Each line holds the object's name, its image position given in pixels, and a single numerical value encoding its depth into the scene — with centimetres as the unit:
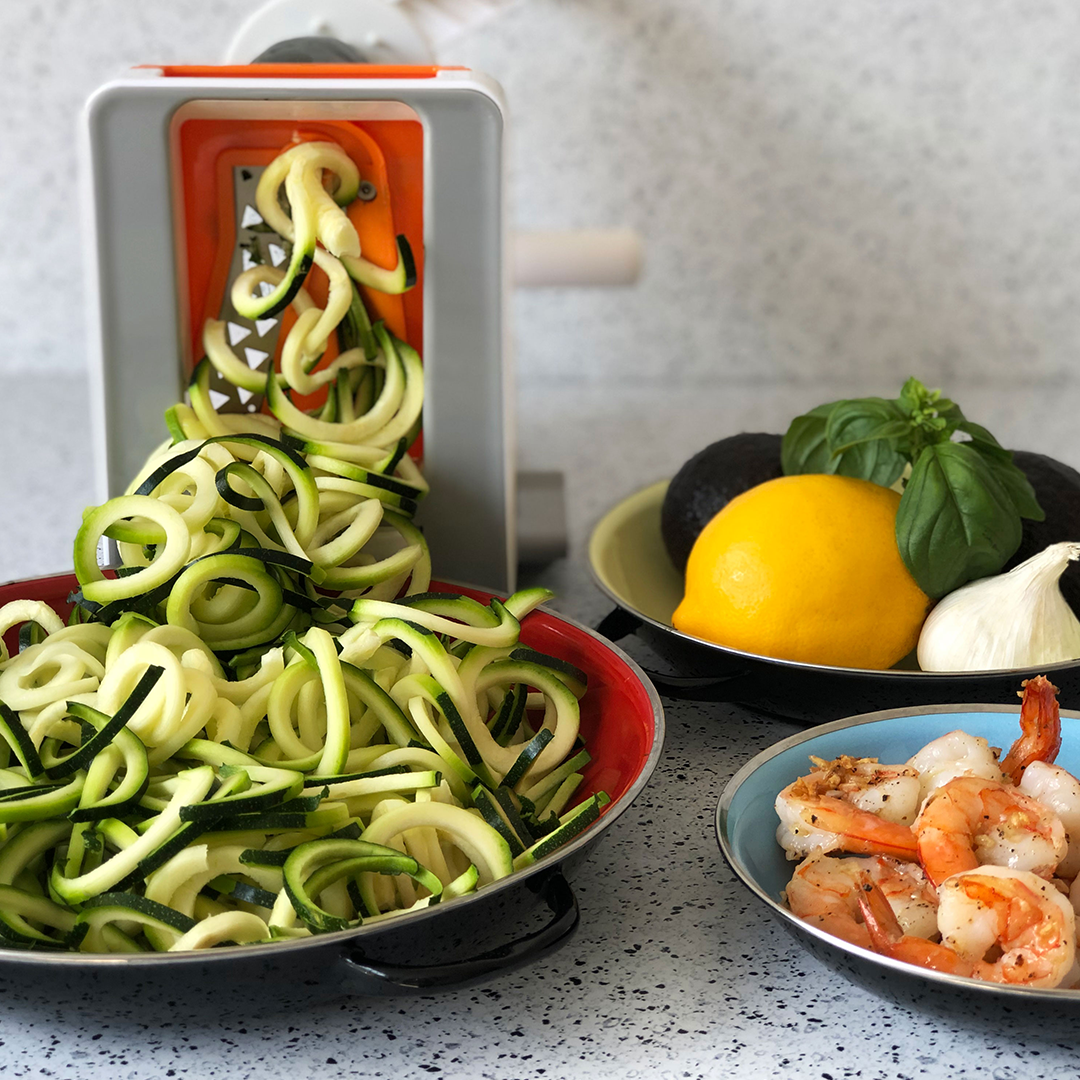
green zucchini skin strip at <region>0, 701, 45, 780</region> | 49
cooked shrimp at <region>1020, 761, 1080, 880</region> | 47
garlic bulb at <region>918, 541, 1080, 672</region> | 61
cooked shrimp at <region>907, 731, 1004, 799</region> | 50
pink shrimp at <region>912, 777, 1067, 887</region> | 45
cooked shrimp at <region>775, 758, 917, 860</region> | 48
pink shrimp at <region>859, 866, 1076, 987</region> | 40
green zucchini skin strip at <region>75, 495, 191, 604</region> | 56
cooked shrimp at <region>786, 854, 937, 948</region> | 44
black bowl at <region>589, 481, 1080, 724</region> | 59
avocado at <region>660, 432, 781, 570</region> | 78
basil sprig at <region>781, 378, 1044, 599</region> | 64
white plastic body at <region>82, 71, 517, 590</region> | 67
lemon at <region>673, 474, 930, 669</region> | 64
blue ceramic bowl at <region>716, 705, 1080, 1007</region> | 41
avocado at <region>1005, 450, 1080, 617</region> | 66
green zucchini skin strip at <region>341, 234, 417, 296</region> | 69
